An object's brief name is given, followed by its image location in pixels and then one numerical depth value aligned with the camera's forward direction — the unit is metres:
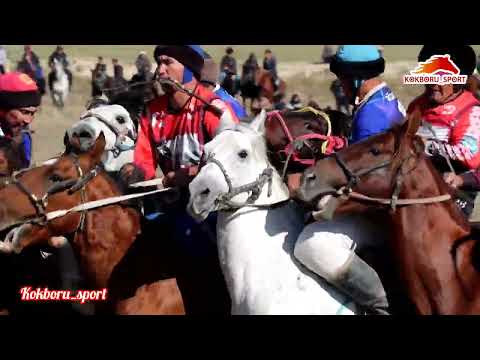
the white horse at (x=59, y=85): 33.31
